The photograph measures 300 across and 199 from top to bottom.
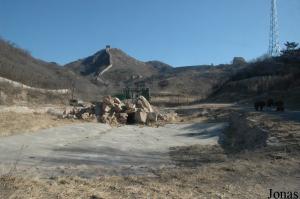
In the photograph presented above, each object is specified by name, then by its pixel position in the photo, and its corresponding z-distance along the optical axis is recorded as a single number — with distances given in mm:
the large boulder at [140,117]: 20315
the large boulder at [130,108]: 21097
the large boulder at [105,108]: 20687
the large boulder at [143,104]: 22416
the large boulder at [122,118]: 20176
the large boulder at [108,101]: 21236
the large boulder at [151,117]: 20697
